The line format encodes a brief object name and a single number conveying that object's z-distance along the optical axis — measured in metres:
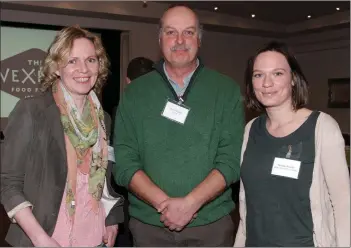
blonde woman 1.68
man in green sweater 1.93
